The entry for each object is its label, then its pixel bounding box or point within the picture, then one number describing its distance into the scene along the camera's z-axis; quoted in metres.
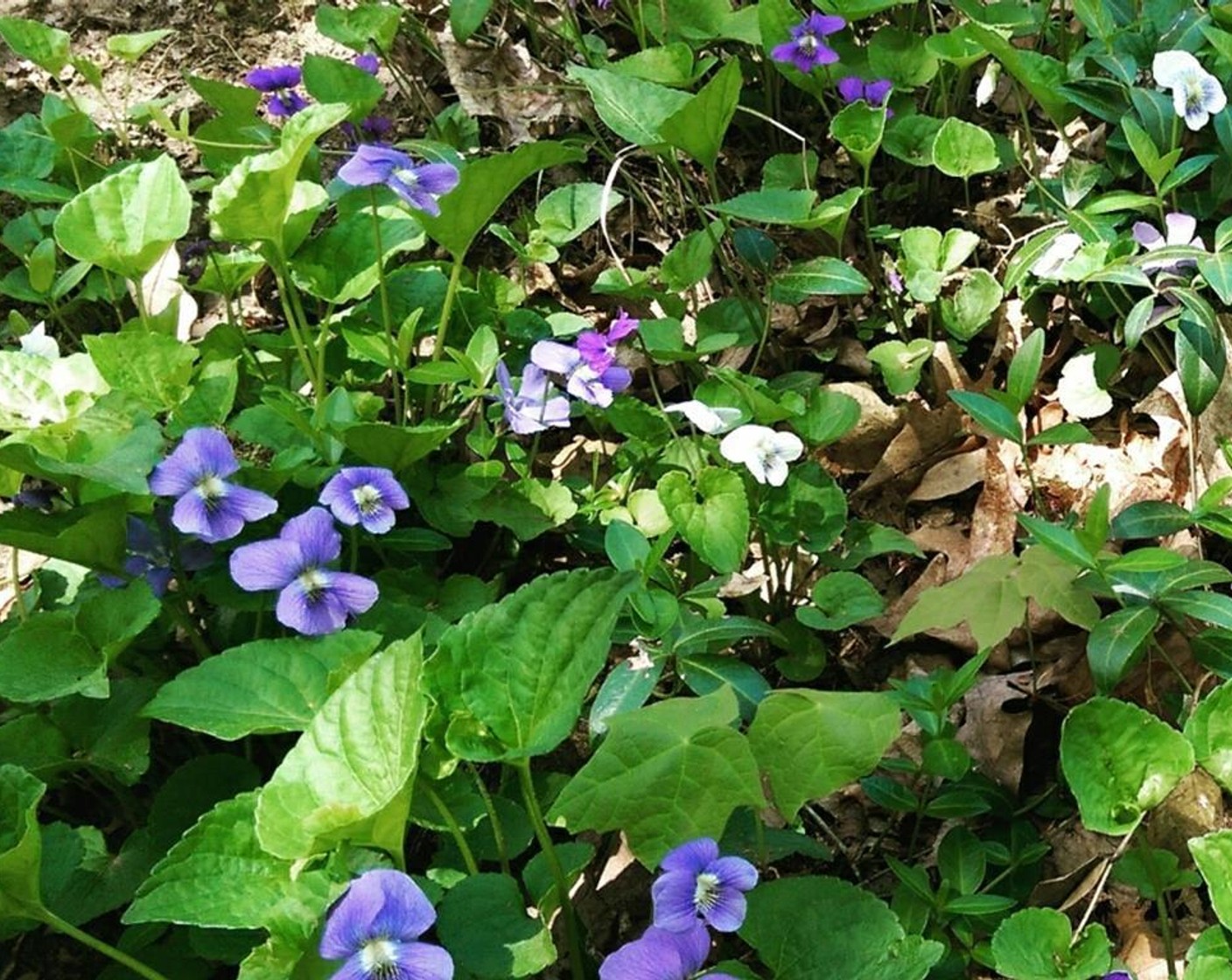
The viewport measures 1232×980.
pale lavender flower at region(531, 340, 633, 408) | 0.39
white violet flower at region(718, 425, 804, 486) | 0.37
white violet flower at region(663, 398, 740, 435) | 0.37
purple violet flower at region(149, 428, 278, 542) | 0.34
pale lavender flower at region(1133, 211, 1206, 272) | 0.40
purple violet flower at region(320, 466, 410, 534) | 0.35
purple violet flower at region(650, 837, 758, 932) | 0.28
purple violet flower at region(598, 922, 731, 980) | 0.28
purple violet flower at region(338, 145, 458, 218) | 0.36
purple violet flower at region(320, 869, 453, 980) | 0.26
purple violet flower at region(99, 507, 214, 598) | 0.35
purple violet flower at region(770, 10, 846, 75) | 0.46
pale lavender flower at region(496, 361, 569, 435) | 0.39
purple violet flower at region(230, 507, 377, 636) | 0.33
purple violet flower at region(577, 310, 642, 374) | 0.39
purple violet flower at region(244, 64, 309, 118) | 0.47
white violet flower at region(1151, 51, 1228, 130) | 0.42
